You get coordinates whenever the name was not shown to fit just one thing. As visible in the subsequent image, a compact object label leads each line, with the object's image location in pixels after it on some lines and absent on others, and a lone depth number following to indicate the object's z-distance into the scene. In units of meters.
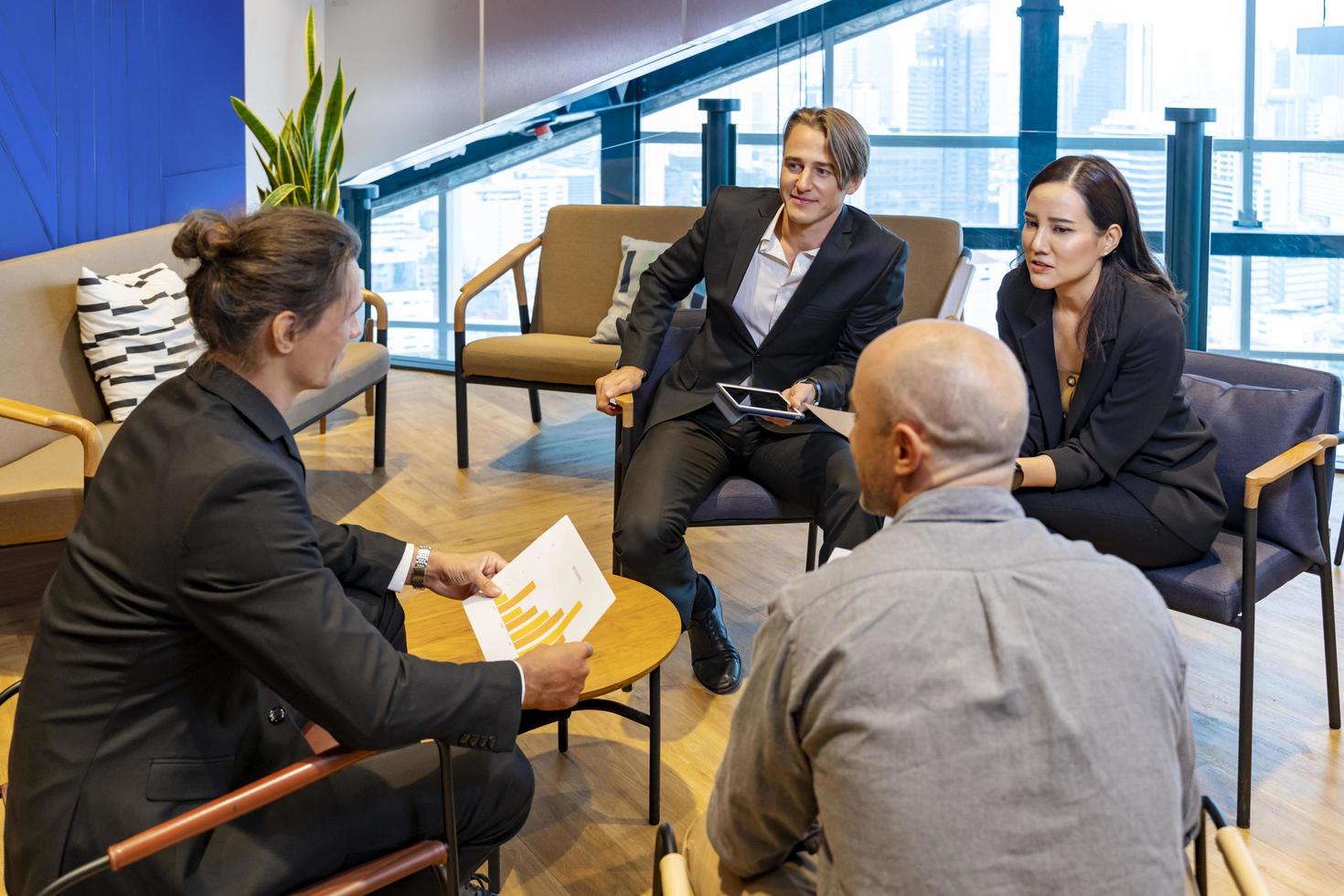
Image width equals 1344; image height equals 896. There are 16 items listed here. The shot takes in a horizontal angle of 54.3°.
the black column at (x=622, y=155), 6.36
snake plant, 5.62
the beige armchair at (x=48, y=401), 3.29
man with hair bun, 1.65
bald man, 1.23
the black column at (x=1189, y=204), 5.34
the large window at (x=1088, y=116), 5.22
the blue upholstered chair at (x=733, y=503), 3.34
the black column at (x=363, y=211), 7.05
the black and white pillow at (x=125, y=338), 4.01
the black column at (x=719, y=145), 6.09
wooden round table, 2.19
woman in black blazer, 2.84
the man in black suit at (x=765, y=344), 3.26
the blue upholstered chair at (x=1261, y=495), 2.70
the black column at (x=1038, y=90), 5.45
